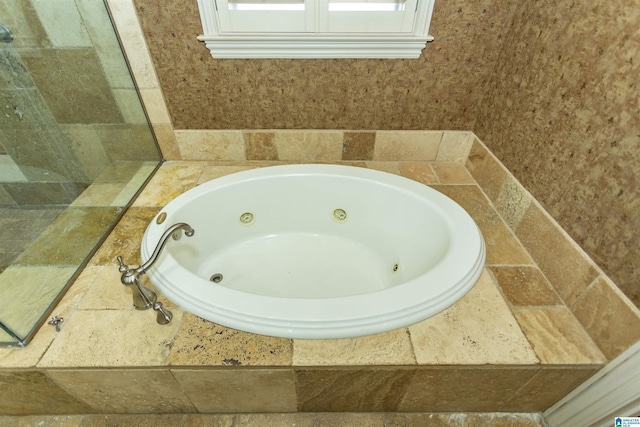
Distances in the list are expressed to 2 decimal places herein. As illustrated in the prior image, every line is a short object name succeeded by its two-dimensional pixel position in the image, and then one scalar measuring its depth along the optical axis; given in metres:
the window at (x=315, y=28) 1.20
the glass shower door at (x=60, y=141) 1.15
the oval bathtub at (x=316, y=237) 0.98
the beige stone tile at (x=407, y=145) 1.54
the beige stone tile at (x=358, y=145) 1.54
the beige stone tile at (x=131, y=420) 0.96
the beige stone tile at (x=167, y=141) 1.52
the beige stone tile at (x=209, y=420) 0.97
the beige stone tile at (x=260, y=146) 1.53
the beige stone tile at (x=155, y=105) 1.41
